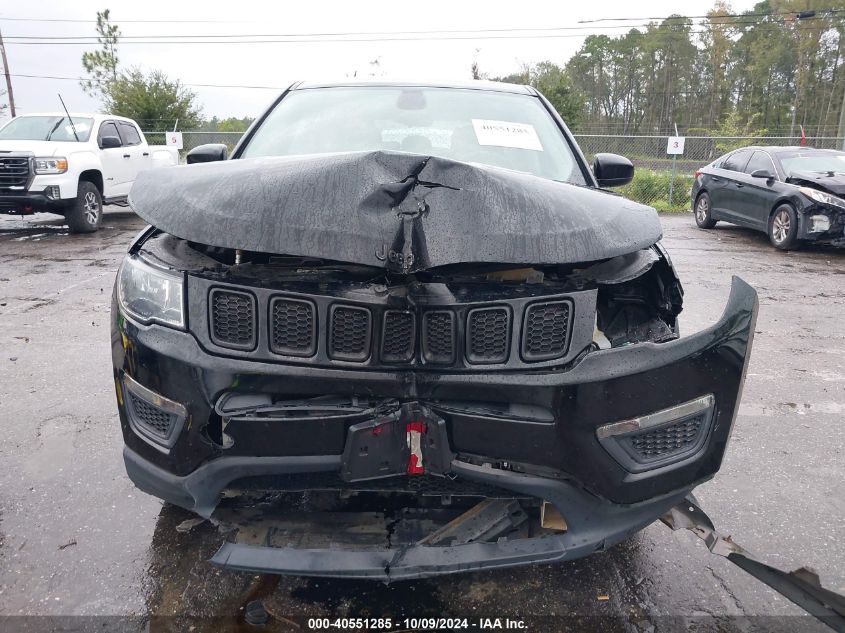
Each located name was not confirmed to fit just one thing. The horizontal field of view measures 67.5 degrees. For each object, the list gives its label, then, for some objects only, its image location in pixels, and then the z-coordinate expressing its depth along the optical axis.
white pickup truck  9.54
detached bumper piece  1.83
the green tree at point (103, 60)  36.34
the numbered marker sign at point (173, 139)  15.60
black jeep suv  1.72
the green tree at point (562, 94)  29.19
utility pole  30.88
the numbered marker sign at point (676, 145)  13.76
